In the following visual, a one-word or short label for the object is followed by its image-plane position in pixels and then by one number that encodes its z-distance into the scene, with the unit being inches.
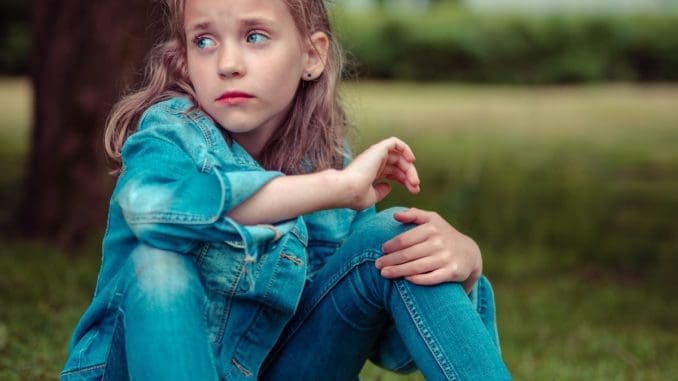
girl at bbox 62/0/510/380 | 64.4
